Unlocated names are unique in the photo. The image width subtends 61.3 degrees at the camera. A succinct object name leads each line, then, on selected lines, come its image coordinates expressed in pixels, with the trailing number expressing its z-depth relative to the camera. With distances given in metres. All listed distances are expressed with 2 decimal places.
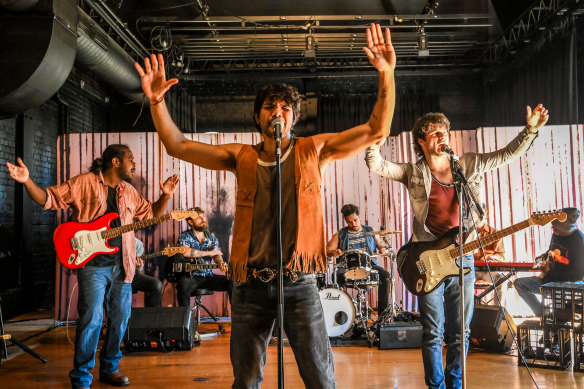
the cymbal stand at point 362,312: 6.47
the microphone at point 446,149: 3.11
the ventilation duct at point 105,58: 6.35
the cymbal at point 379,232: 6.77
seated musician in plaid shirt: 6.82
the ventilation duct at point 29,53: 4.73
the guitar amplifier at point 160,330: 5.73
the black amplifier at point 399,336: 5.86
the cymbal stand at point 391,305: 6.39
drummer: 7.30
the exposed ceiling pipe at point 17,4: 4.62
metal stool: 6.94
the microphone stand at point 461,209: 2.94
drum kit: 6.20
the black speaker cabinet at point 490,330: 5.55
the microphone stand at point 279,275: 2.01
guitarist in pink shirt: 4.05
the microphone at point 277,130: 2.10
